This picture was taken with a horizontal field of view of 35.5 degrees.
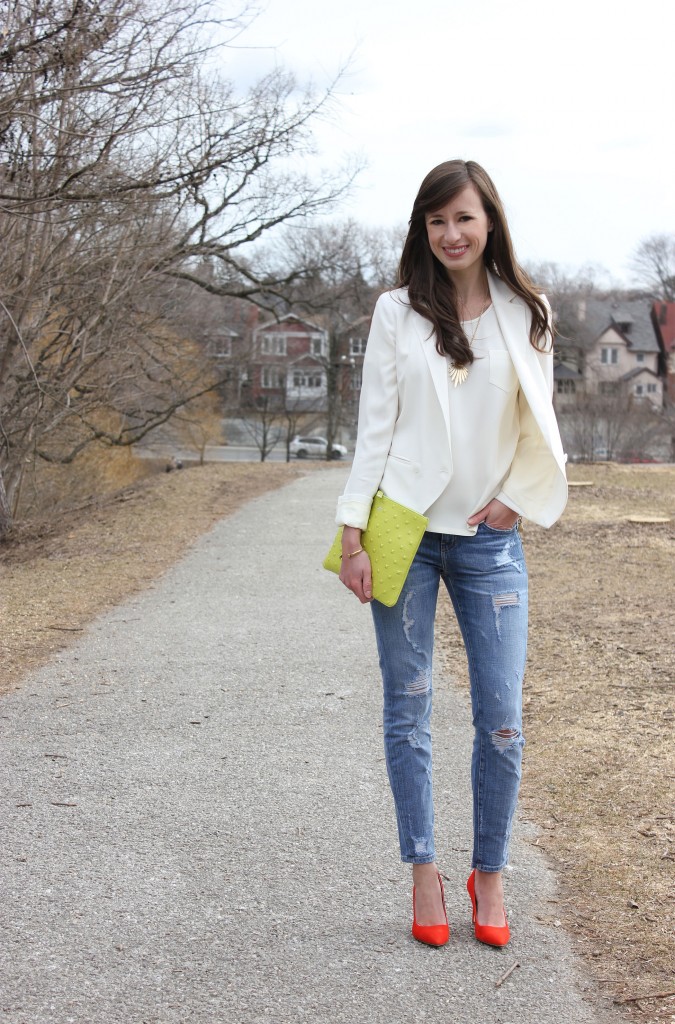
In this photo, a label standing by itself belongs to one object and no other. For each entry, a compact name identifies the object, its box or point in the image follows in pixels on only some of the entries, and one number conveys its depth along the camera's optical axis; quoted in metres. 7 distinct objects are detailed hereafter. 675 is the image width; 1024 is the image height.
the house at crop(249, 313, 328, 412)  43.25
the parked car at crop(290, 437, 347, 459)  50.44
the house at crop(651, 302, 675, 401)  63.78
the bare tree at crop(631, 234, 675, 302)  71.88
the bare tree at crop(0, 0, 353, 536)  7.02
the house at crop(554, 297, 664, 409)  60.53
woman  2.74
